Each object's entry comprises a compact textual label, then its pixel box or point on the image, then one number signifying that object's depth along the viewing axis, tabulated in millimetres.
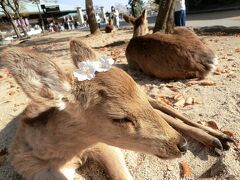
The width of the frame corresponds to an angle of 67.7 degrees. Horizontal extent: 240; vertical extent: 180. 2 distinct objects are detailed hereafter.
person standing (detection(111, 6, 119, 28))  12173
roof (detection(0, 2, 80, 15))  22771
